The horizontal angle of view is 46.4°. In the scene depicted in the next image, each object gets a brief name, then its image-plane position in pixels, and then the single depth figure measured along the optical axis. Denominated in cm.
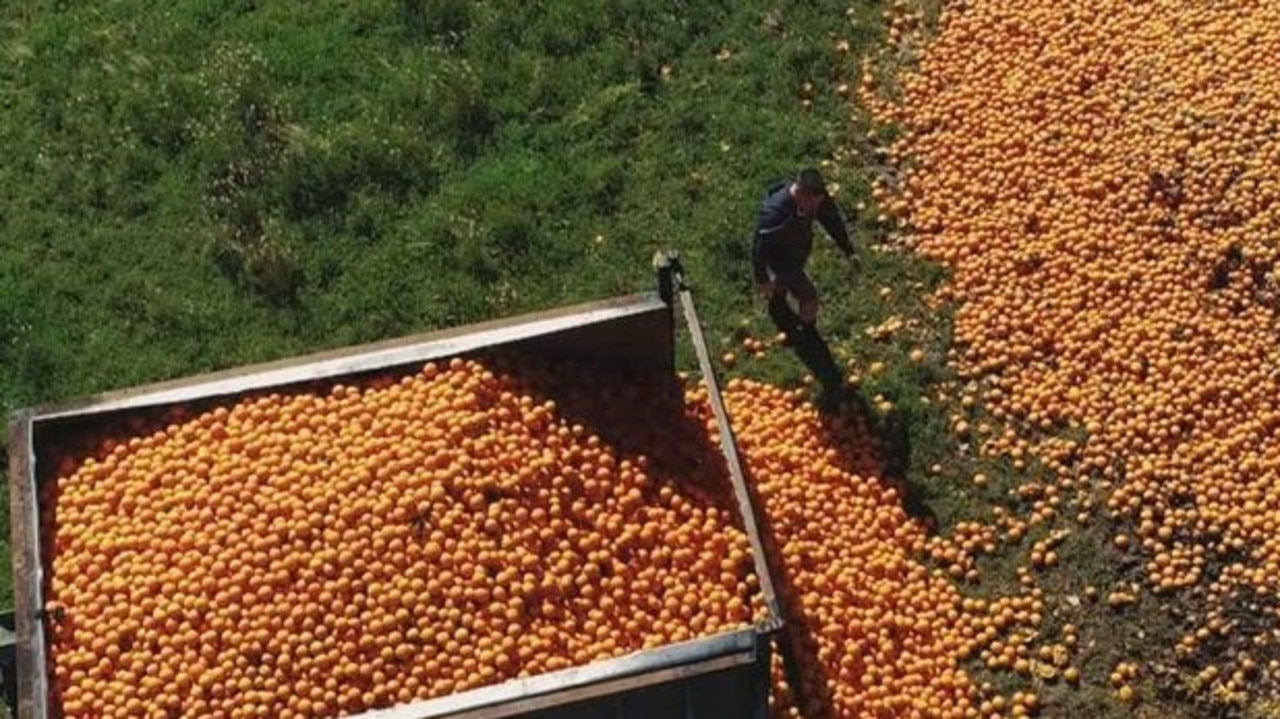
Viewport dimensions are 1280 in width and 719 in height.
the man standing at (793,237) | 1172
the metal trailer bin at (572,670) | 866
